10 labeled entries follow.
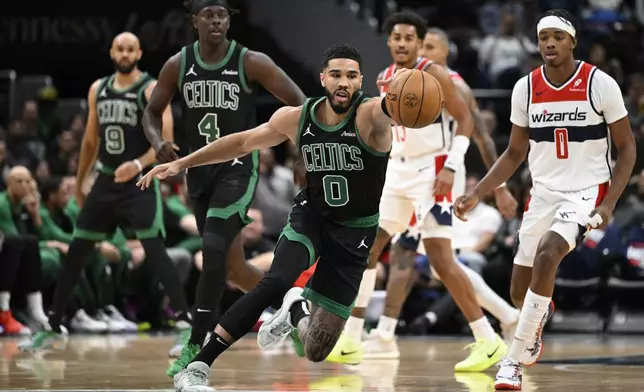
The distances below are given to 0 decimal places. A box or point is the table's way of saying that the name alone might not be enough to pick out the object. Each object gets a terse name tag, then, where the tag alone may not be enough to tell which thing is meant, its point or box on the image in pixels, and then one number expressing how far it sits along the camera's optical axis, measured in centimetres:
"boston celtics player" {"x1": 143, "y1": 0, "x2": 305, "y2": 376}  1369
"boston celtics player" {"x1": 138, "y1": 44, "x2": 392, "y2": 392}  1123
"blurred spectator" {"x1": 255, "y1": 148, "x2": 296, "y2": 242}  2447
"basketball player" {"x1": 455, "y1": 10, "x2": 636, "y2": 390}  1199
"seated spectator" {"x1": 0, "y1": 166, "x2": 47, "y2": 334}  2155
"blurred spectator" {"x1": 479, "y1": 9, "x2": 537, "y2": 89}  2847
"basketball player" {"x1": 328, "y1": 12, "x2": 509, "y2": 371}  1493
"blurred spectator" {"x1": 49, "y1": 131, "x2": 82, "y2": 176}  2694
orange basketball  1071
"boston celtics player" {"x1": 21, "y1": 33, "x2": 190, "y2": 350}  1645
